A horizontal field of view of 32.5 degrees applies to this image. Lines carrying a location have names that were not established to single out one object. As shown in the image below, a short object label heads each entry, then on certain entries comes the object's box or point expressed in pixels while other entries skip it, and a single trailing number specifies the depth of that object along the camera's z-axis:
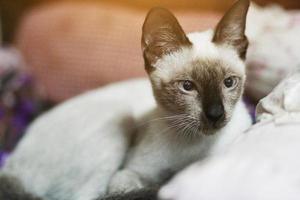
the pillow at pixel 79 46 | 1.56
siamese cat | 0.87
